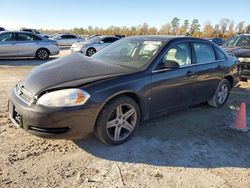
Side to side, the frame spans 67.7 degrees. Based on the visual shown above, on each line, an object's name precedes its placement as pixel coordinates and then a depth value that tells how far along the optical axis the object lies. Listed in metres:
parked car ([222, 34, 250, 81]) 5.62
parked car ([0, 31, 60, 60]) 8.66
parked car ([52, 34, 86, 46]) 18.79
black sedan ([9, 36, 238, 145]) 2.29
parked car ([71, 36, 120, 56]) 11.04
